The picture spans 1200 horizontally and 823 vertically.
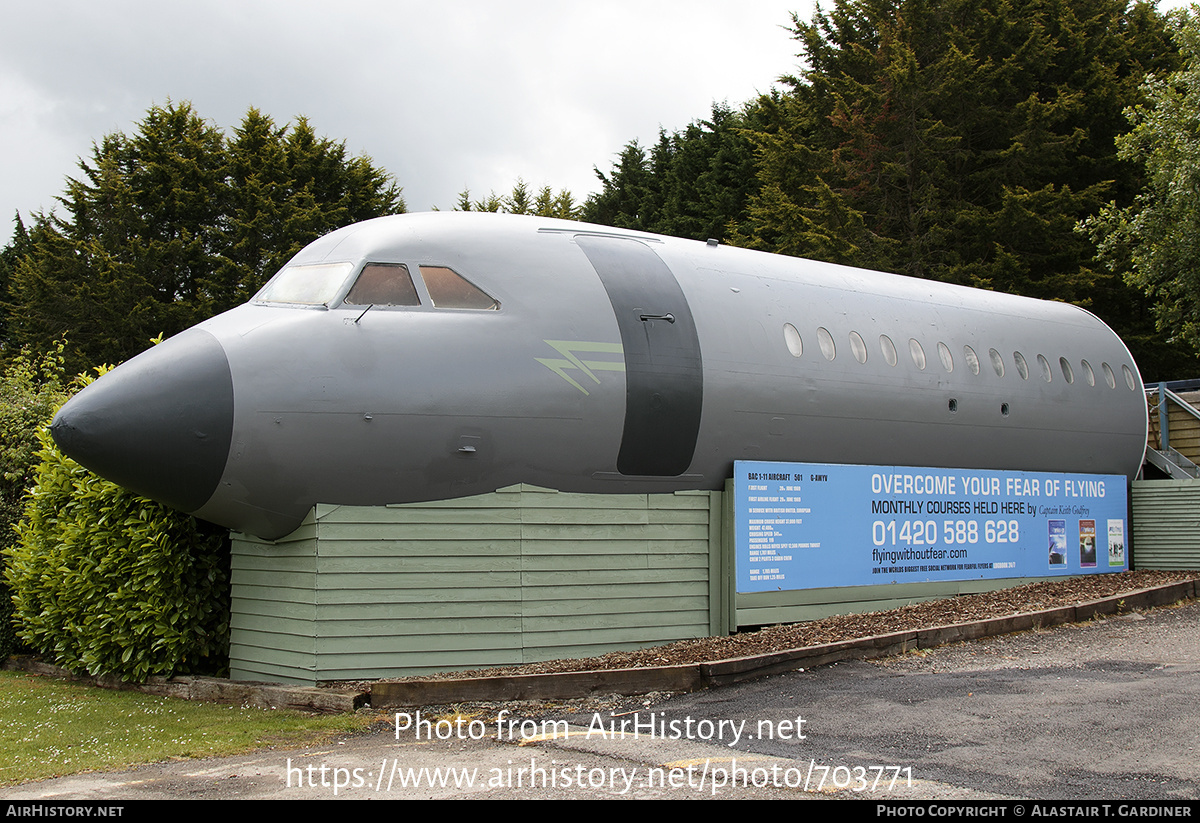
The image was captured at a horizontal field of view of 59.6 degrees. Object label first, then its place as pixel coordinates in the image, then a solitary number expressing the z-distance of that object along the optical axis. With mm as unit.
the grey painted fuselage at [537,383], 9352
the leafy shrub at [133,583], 10766
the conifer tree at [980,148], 29109
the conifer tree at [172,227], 34406
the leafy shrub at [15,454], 14000
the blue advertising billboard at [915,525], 12016
